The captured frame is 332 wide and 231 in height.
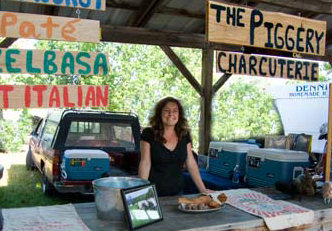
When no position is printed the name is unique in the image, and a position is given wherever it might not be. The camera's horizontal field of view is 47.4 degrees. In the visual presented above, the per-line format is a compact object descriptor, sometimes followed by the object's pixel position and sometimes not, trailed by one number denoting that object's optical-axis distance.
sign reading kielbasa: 2.42
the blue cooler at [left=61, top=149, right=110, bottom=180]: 5.59
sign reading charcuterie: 3.30
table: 2.02
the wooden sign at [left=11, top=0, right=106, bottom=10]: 2.52
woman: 2.84
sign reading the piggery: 3.04
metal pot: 2.01
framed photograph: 1.95
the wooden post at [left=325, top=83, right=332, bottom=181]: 3.15
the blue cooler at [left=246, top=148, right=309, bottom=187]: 3.55
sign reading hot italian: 2.40
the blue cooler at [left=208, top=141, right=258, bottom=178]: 4.29
